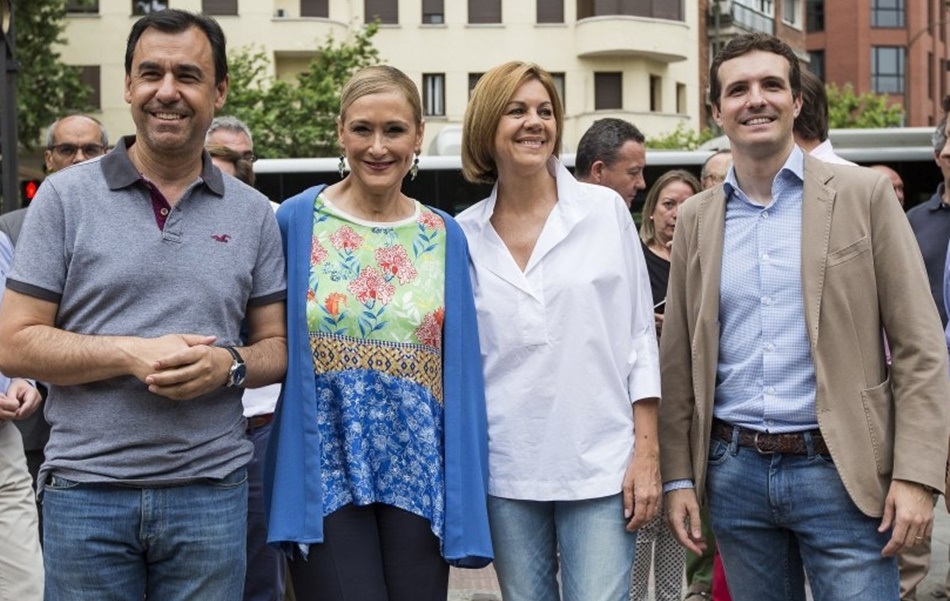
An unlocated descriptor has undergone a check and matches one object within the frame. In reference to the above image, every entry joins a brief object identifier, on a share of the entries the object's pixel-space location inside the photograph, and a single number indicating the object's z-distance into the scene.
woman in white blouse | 4.00
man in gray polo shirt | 3.40
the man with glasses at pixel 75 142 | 6.55
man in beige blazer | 3.76
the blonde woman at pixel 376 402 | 3.80
